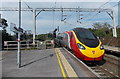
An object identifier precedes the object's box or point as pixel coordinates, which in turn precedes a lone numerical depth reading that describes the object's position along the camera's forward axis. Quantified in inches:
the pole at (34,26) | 1040.8
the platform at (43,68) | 292.0
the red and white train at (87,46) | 427.1
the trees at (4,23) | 1889.8
